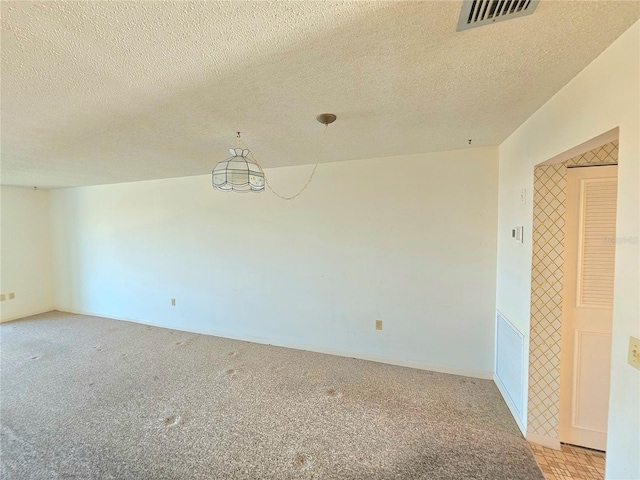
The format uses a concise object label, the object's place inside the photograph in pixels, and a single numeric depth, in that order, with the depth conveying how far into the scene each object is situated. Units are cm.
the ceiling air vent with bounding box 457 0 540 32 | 91
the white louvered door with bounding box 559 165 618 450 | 176
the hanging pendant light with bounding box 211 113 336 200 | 207
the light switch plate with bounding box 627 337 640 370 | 97
